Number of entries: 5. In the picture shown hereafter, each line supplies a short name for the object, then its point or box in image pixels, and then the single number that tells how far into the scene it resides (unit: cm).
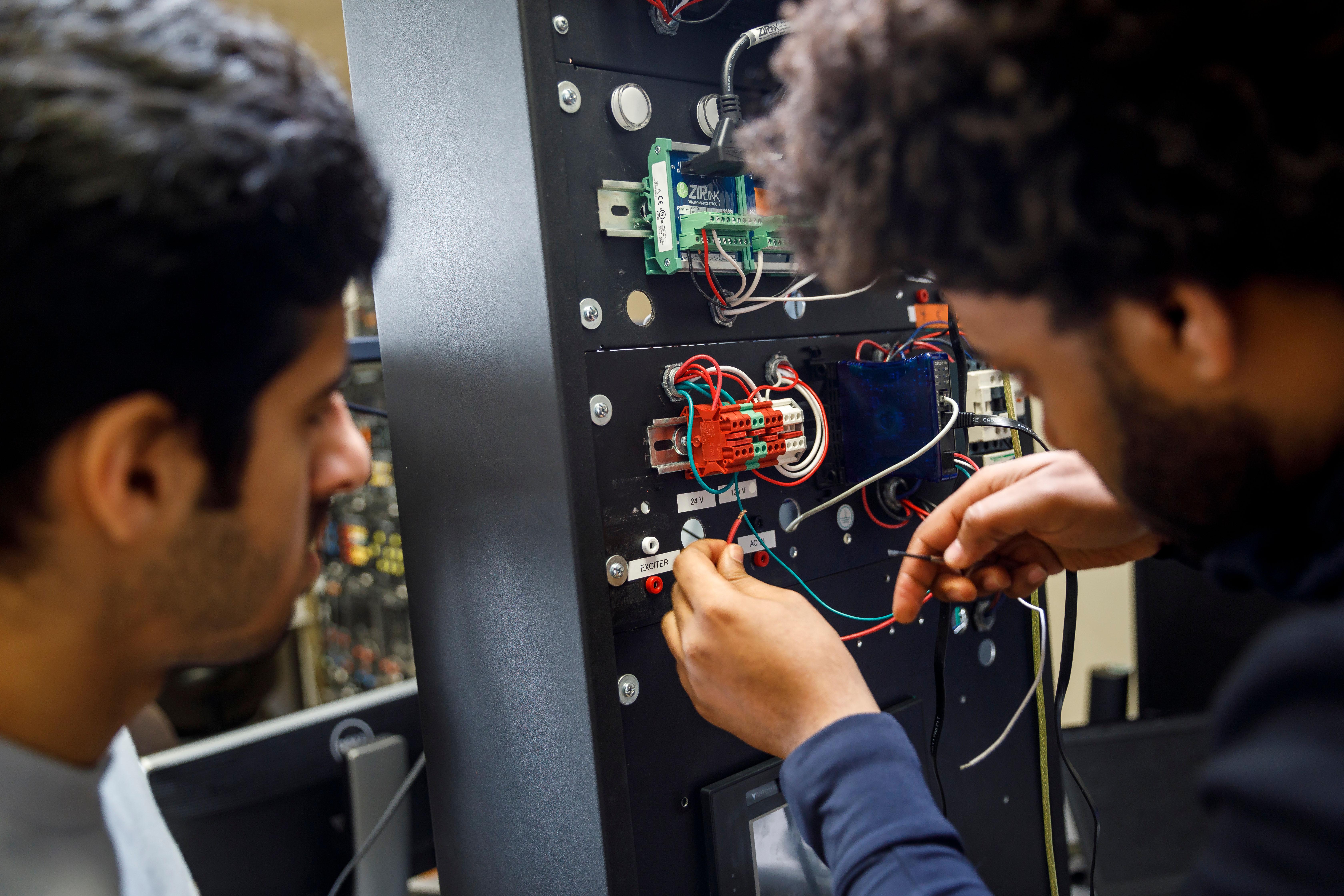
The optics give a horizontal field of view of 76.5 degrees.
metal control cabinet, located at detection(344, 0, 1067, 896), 83
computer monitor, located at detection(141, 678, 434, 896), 110
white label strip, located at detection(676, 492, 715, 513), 93
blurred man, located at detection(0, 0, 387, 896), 48
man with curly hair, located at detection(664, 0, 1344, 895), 45
